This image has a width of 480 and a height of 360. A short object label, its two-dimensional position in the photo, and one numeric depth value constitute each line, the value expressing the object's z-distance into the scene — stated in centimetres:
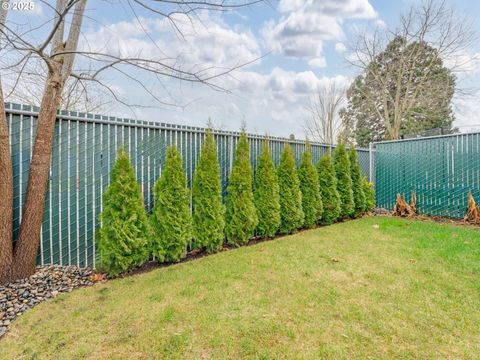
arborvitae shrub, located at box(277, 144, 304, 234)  528
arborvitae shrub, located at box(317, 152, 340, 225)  618
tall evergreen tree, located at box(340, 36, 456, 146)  1394
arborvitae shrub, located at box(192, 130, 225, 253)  414
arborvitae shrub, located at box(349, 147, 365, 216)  698
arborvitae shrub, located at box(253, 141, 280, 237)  493
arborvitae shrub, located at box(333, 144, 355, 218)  660
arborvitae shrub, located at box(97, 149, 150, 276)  321
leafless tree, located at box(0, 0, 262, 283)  291
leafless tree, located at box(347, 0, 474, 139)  1250
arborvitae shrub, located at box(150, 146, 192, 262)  365
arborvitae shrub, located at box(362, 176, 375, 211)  731
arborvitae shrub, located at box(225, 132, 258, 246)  455
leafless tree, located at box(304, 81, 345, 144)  1593
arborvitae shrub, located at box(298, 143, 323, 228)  575
